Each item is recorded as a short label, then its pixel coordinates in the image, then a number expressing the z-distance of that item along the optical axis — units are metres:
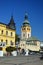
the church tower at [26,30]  61.79
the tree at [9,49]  27.46
